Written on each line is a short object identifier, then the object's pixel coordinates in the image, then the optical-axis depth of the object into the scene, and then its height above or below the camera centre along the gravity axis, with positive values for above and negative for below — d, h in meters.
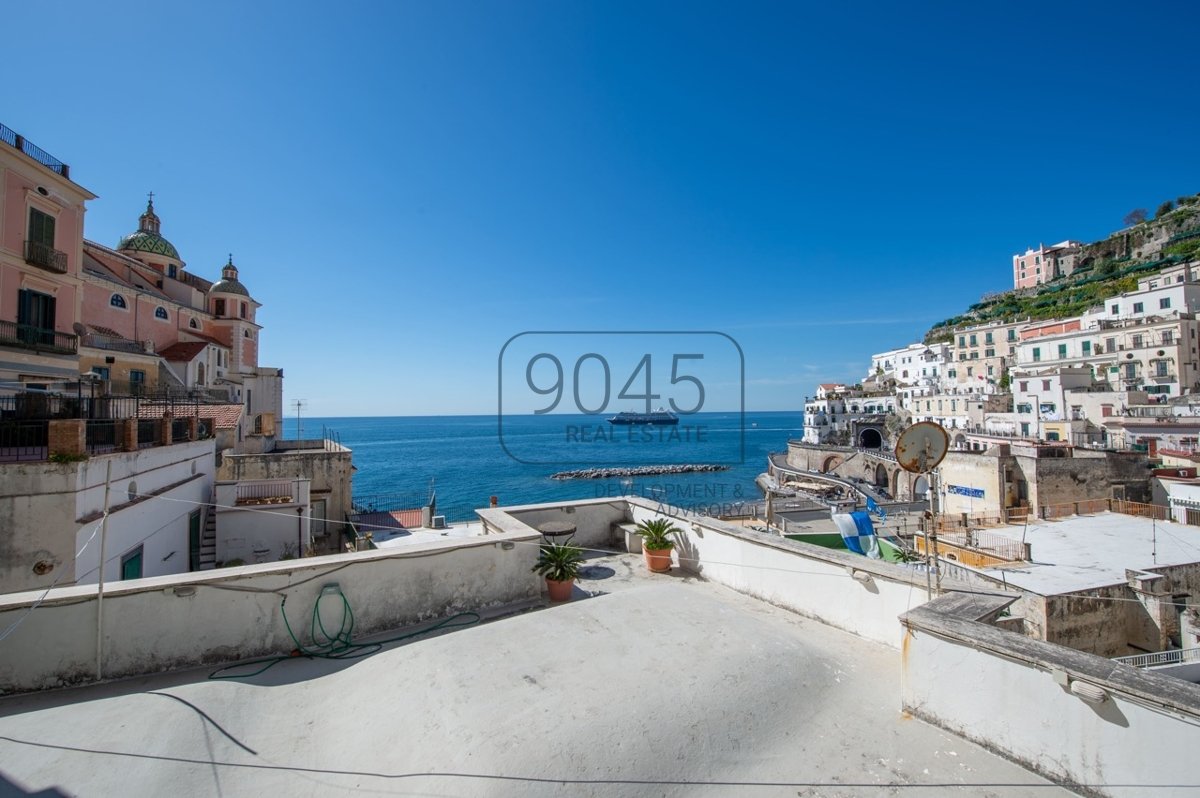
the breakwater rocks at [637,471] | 68.44 -7.78
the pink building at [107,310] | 13.41 +4.30
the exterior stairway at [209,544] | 11.93 -3.00
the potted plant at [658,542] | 7.20 -1.81
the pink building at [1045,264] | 91.06 +27.79
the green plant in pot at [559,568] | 6.09 -1.84
